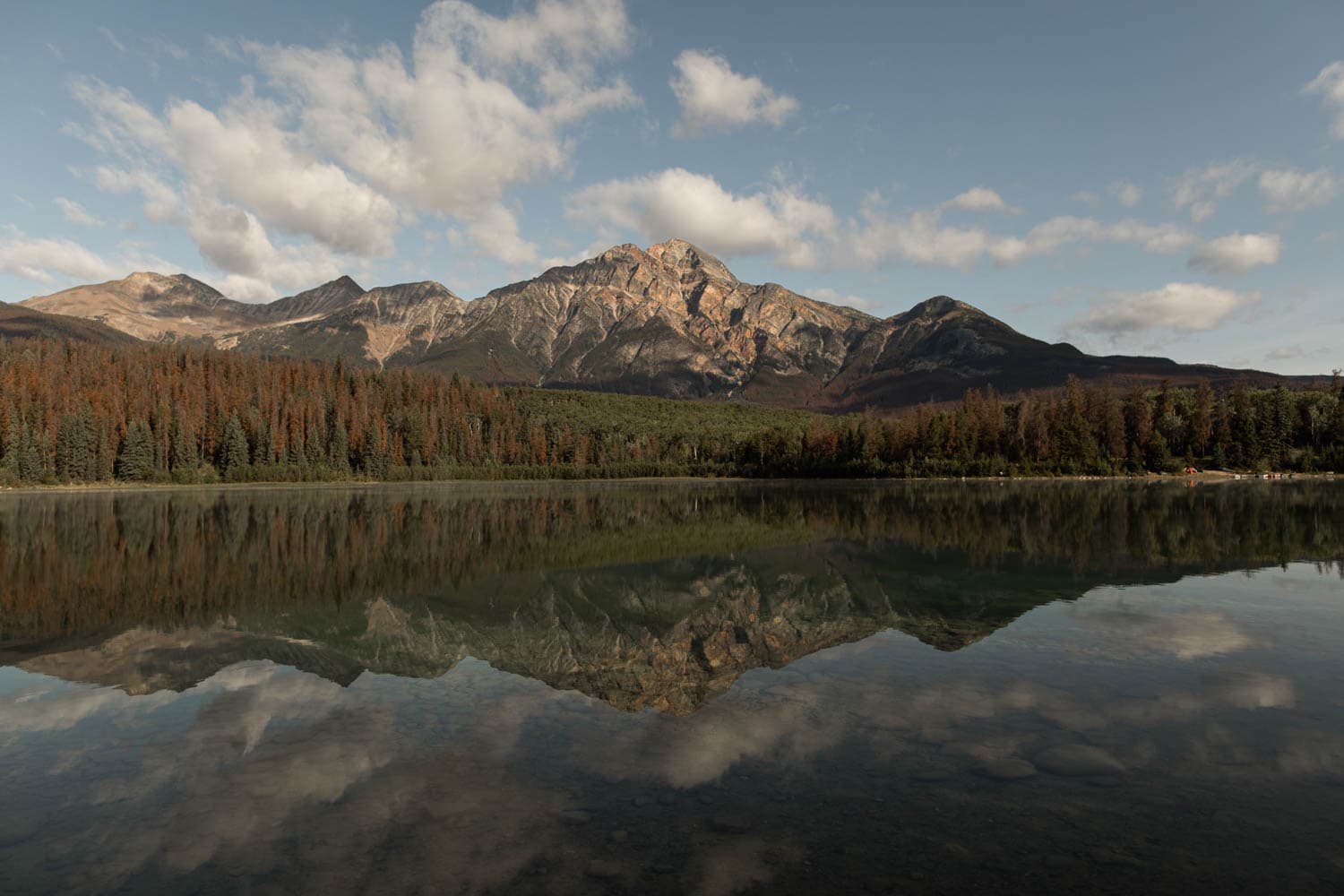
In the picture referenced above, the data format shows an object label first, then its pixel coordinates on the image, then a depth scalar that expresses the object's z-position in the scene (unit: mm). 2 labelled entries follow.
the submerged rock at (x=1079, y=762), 11617
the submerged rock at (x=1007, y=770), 11469
